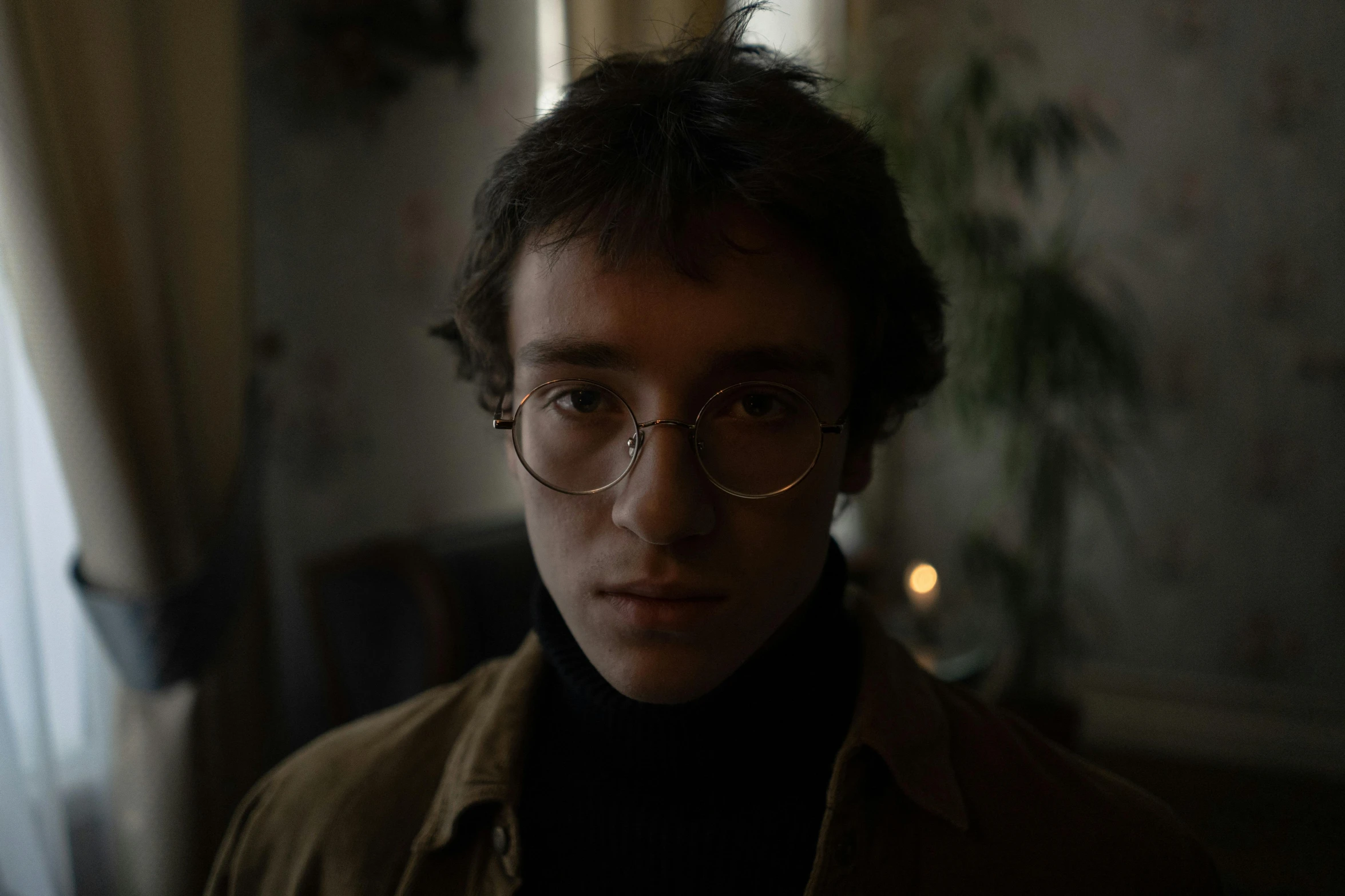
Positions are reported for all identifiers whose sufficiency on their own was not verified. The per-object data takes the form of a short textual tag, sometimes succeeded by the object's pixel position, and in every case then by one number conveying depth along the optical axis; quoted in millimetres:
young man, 676
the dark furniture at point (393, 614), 1555
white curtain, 1152
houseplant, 2146
